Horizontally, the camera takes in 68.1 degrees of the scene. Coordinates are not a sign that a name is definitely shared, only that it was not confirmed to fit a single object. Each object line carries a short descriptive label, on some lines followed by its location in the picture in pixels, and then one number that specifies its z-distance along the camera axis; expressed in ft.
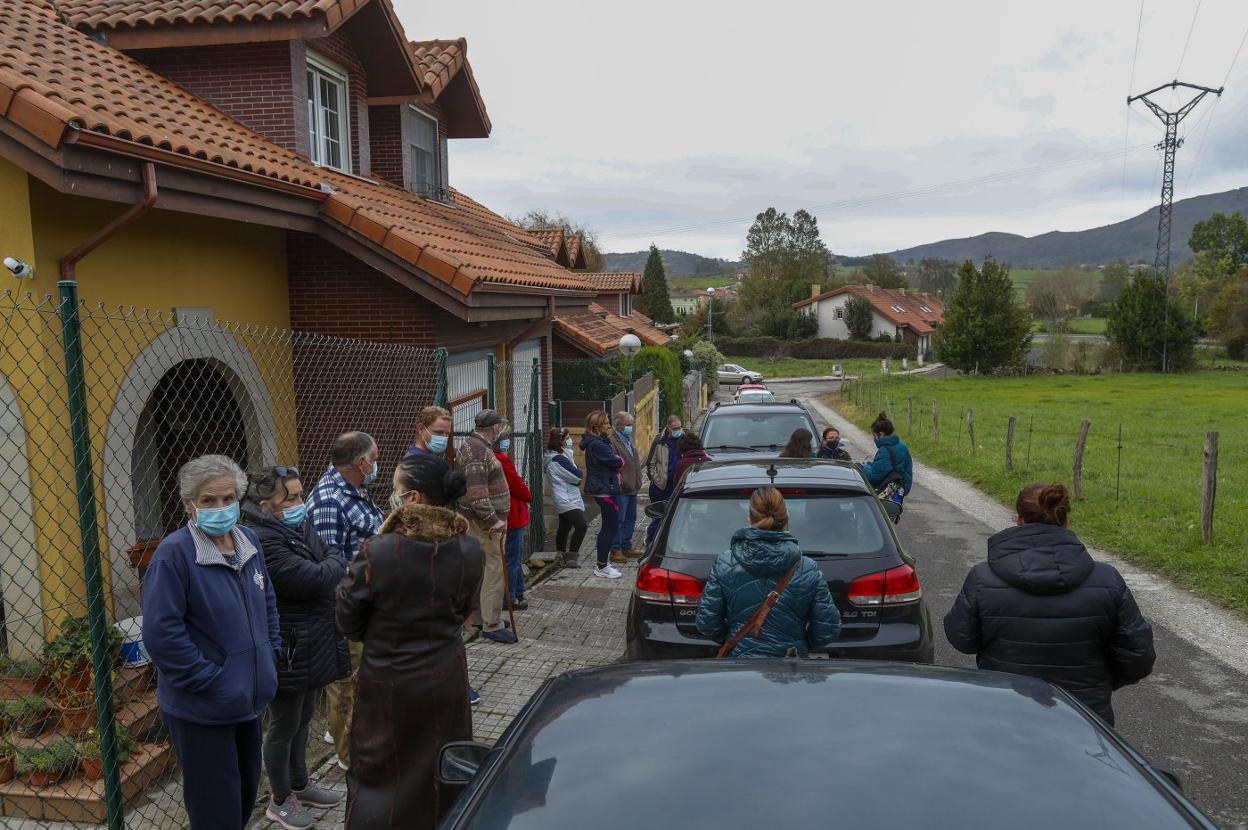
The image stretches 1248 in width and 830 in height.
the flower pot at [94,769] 14.03
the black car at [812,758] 6.34
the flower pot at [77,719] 14.76
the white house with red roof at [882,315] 253.24
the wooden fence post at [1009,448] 58.30
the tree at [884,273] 317.83
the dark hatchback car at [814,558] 17.15
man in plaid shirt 14.89
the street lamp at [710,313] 234.95
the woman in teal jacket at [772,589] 13.73
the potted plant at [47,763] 13.91
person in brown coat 11.91
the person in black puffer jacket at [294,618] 13.04
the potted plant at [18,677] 15.83
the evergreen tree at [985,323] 185.68
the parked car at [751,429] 37.65
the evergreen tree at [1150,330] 186.50
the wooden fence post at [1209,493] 34.71
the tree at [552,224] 193.88
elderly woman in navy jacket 10.75
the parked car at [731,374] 179.89
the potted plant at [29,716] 14.79
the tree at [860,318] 251.39
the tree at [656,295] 222.89
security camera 16.66
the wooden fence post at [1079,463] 47.09
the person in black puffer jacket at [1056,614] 12.79
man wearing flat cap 21.30
